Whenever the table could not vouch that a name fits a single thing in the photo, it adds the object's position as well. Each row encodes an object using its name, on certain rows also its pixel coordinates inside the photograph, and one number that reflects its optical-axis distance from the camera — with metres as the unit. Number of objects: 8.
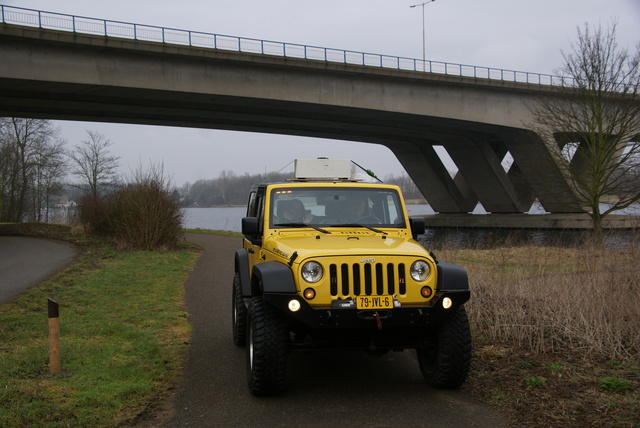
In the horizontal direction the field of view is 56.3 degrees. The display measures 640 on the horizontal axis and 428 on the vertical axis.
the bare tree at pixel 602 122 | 26.55
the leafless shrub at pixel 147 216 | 22.00
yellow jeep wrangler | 5.30
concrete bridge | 25.26
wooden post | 6.12
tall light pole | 39.44
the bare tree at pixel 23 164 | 41.69
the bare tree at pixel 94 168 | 42.78
